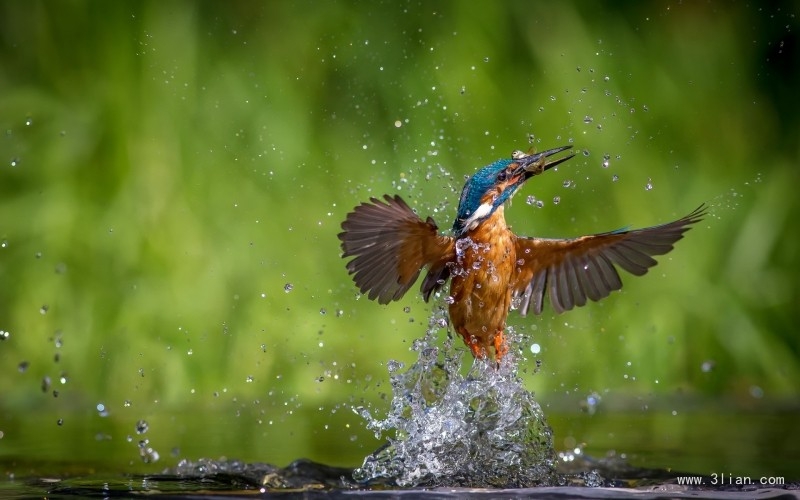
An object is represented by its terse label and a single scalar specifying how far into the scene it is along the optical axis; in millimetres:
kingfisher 6629
